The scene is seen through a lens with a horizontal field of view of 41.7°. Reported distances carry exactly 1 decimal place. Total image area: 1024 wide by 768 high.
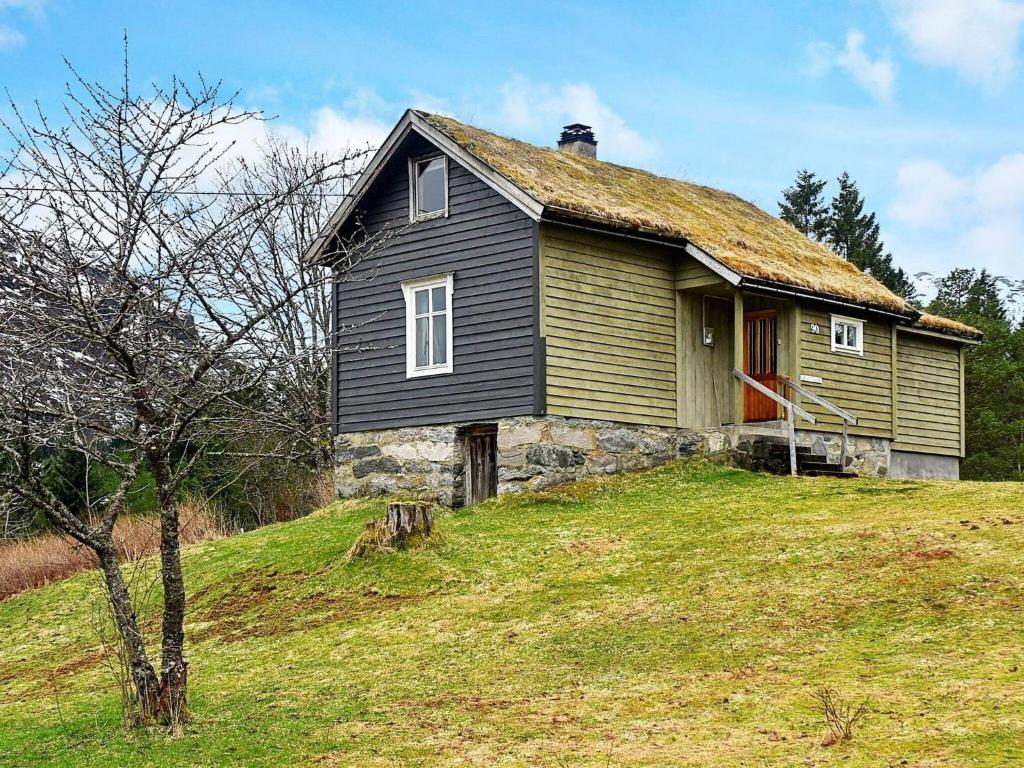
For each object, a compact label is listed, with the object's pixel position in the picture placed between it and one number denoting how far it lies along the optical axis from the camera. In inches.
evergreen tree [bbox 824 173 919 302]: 2186.3
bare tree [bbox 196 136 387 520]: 1316.4
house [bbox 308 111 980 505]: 880.9
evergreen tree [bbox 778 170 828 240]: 2415.1
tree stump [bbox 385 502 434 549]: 730.2
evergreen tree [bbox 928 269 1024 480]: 1654.8
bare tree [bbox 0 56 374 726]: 430.9
